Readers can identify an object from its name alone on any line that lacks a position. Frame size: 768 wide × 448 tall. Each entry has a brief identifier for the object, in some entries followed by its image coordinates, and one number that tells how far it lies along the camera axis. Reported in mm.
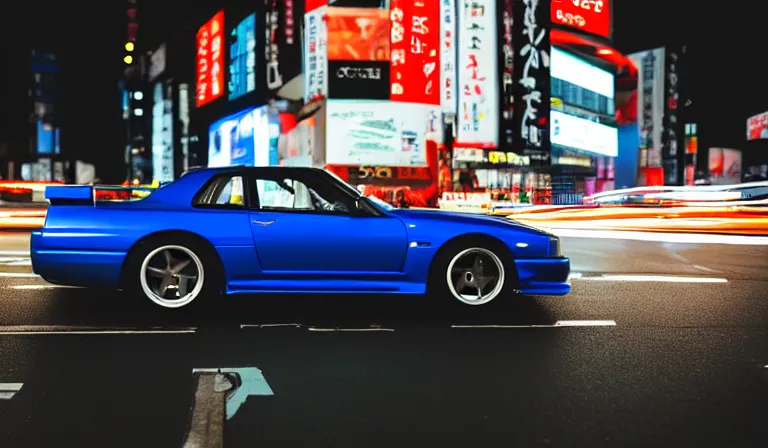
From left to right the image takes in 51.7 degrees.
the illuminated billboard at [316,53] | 45969
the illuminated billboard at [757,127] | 85375
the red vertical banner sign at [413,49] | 45750
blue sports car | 6602
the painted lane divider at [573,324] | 6188
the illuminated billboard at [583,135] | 59625
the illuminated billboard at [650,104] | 71875
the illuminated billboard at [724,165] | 103250
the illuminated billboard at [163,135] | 88062
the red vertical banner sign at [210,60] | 65625
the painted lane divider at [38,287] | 8461
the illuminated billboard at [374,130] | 46031
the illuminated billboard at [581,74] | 59938
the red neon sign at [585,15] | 61156
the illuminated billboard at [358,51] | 45688
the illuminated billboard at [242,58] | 55994
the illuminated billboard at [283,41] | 48375
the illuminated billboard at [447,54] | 46781
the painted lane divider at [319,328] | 5992
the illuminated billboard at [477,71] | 48125
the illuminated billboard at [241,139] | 53250
